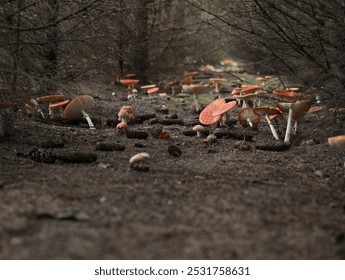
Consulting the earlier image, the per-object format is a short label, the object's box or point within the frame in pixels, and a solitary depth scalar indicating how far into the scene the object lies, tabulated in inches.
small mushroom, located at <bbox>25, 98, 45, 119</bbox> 208.5
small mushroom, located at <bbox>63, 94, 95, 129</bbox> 220.5
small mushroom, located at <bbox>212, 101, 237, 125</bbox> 198.7
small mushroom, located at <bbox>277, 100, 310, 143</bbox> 193.6
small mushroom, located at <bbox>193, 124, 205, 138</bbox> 219.5
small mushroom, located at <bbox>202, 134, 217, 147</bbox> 202.2
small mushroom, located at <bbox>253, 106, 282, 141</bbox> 193.3
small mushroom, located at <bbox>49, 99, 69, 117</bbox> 228.5
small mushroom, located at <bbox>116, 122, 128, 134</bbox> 224.1
